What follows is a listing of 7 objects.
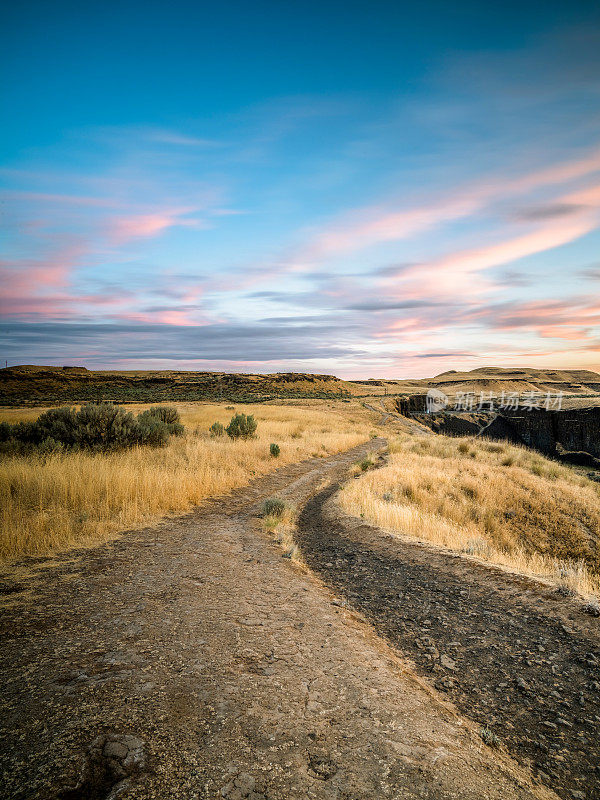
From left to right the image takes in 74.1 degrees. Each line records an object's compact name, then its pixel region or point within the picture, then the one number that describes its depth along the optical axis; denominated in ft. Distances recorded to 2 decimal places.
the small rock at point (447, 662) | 13.98
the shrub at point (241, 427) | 65.98
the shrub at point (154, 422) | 50.19
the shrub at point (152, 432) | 46.32
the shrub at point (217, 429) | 65.90
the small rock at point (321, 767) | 8.27
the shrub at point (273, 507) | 31.78
